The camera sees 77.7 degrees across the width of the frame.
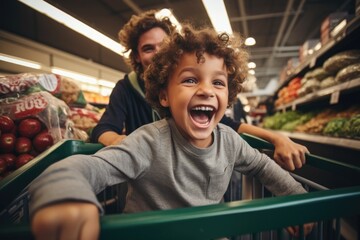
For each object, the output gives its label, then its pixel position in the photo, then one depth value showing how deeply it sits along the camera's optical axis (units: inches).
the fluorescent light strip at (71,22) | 121.3
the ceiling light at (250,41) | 207.9
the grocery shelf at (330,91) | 66.9
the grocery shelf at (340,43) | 64.3
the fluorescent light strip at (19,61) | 214.2
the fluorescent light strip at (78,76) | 278.7
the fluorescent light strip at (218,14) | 143.5
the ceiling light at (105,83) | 366.0
